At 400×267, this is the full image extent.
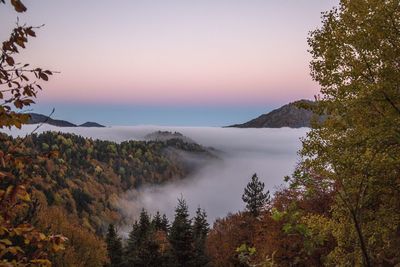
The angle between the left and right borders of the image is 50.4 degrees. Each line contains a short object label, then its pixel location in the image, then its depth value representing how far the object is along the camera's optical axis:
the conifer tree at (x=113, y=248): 57.12
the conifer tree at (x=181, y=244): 36.97
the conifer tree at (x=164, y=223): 96.28
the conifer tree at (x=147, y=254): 36.25
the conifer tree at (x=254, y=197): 63.97
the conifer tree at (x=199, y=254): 37.19
